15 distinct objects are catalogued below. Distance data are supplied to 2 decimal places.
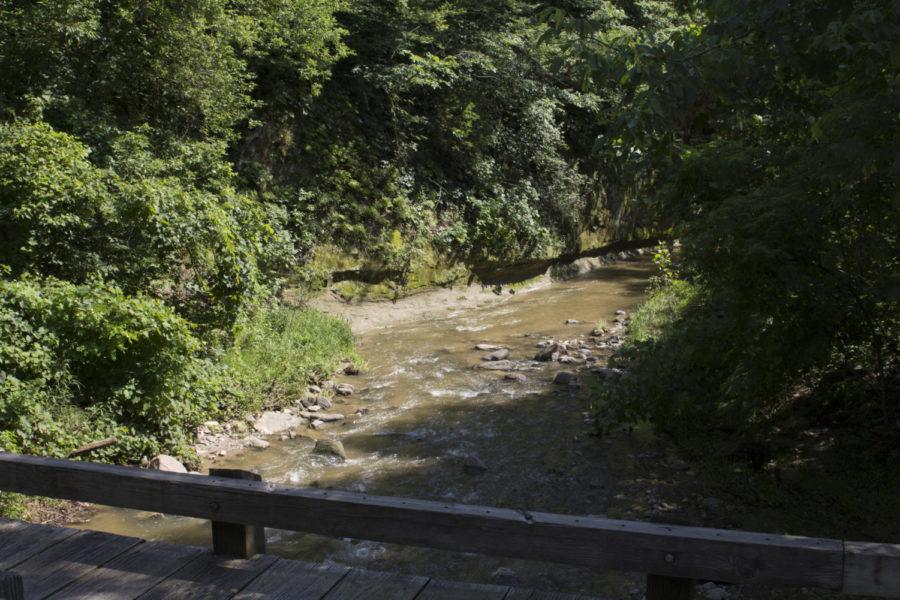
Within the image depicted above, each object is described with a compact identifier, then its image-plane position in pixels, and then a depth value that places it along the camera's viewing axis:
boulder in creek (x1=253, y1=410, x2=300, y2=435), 9.18
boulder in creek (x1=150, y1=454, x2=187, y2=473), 7.44
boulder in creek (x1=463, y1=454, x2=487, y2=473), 7.84
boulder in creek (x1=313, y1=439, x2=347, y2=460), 8.40
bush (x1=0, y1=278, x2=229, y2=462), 6.90
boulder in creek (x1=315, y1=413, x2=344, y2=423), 9.66
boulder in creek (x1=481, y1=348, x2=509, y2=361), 12.10
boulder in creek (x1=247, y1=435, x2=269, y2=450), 8.71
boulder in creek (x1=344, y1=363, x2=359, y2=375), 11.52
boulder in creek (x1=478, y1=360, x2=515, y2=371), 11.54
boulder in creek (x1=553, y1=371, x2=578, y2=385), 10.64
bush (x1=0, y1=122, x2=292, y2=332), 8.50
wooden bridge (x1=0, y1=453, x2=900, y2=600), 2.68
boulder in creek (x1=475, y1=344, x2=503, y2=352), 12.62
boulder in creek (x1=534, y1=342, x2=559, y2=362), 11.99
